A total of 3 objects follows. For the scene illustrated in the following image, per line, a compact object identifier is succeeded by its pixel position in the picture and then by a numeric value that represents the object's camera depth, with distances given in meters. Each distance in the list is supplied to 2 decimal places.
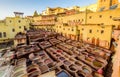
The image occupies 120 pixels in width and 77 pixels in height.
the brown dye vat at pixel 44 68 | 8.08
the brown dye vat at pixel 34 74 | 7.52
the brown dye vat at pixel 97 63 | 8.87
